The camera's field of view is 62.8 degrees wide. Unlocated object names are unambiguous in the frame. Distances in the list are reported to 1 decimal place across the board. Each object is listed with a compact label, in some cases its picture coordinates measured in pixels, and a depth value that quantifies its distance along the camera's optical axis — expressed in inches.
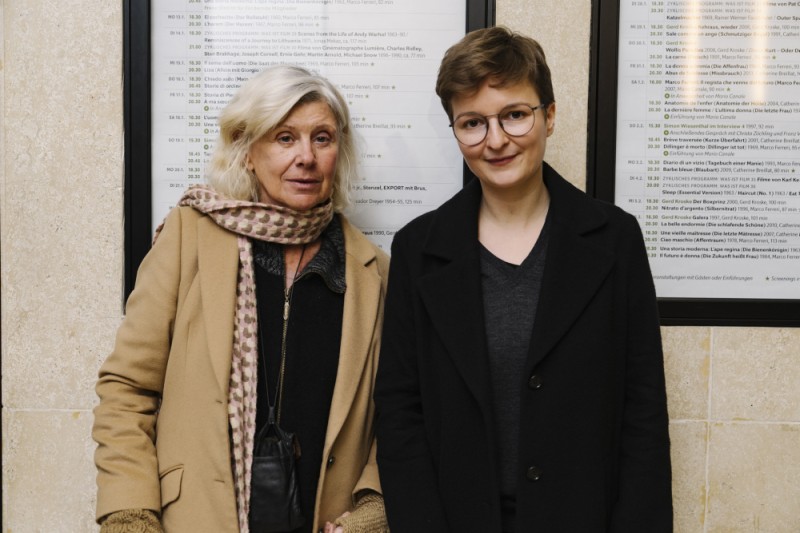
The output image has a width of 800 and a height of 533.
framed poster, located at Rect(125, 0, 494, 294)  82.0
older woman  61.0
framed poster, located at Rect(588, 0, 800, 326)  82.2
